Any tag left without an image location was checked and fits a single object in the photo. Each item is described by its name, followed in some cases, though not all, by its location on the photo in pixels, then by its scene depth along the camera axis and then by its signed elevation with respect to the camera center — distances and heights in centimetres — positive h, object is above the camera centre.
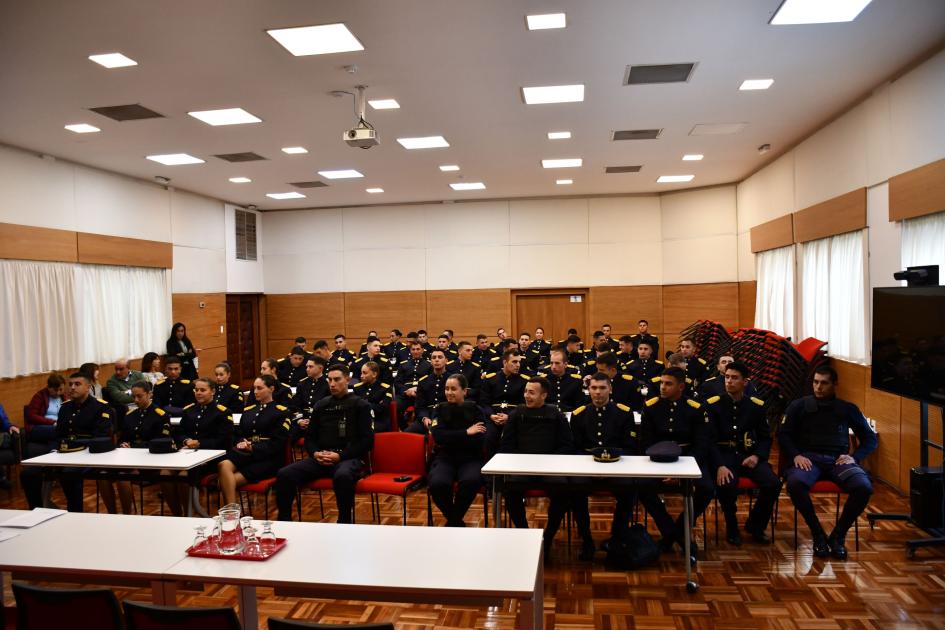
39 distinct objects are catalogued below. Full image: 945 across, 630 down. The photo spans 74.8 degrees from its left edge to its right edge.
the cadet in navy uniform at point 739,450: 518 -137
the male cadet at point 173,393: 853 -120
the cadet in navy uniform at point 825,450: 494 -136
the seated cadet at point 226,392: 702 -101
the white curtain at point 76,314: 891 -9
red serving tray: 305 -124
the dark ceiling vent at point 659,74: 649 +239
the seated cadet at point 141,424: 625 -124
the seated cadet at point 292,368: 1014 -108
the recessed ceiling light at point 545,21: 519 +237
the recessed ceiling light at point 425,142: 922 +240
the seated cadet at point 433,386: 818 -115
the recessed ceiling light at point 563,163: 1087 +242
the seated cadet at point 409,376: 887 -124
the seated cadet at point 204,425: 613 -120
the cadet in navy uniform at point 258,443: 555 -132
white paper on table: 365 -126
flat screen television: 476 -42
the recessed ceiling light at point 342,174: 1145 +242
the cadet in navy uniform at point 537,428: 541 -115
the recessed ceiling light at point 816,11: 505 +236
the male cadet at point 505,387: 805 -118
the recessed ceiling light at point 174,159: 984 +240
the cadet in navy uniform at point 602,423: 545 -113
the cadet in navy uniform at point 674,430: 509 -119
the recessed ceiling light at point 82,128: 802 +236
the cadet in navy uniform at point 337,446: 541 -134
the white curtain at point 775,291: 1014 +5
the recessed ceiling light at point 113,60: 581 +236
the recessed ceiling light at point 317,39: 538 +237
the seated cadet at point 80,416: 628 -111
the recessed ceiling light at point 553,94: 707 +239
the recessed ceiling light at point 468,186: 1300 +244
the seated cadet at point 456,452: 530 -140
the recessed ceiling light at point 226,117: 762 +238
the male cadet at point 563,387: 754 -110
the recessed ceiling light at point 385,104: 731 +237
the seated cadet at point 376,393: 768 -117
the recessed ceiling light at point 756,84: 693 +238
